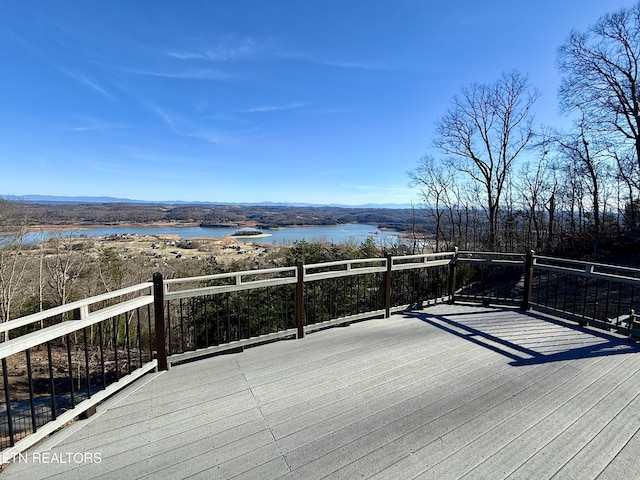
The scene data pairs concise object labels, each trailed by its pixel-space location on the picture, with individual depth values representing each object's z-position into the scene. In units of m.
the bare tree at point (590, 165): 13.34
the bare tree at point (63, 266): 15.02
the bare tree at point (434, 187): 18.75
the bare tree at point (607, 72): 11.35
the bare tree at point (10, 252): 13.12
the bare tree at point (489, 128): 14.70
